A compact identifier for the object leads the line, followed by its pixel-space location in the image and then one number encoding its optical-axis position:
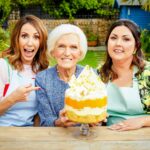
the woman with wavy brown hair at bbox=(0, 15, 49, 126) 3.02
